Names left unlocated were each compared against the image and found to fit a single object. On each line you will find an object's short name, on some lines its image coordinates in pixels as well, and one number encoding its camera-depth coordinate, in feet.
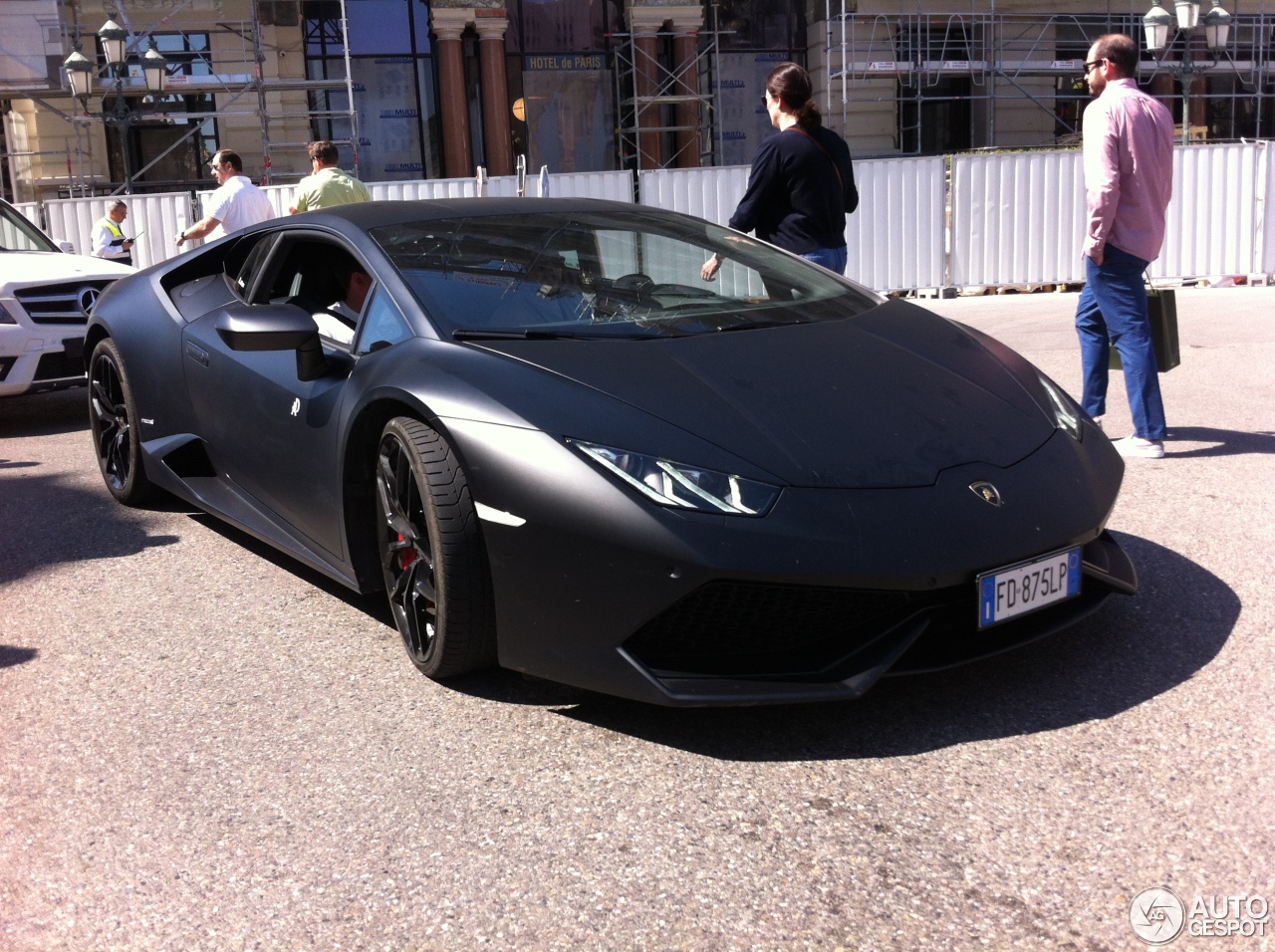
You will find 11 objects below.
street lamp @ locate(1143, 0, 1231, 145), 67.05
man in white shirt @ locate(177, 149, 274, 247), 29.04
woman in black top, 18.63
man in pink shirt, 17.99
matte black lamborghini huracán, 9.10
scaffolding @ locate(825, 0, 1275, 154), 74.95
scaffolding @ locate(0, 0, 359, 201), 67.15
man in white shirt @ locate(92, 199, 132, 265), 41.86
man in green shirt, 25.89
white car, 24.73
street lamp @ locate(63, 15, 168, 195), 60.29
